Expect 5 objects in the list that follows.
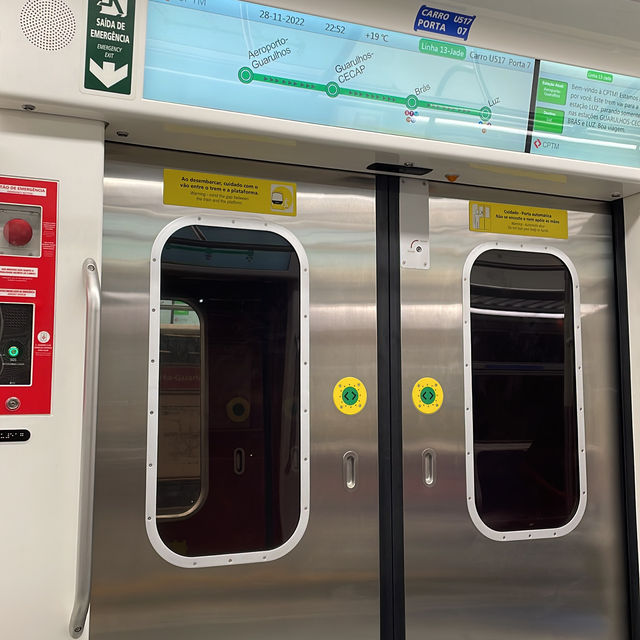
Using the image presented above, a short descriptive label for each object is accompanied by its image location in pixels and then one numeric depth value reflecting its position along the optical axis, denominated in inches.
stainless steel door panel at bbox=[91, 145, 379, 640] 88.7
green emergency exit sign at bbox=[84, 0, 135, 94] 78.0
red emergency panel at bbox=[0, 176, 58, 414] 76.0
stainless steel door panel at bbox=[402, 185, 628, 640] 104.6
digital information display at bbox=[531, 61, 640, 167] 103.6
